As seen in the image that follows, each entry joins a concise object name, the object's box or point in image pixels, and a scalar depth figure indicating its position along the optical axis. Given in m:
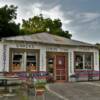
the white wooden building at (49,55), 9.38
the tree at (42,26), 17.62
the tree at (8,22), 13.41
